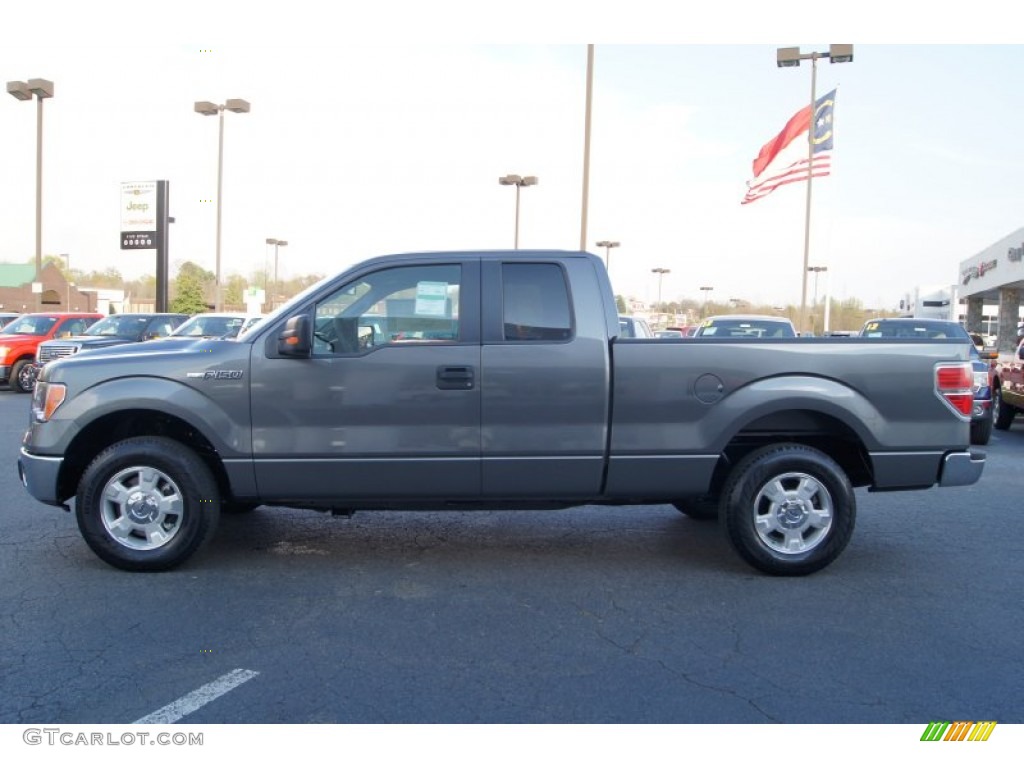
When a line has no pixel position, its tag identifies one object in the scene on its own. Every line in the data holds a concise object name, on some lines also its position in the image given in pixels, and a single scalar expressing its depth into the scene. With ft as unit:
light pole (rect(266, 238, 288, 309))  195.37
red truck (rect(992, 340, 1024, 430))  43.70
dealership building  112.78
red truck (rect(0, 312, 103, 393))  59.98
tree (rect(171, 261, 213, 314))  181.37
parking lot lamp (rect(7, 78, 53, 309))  102.53
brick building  253.24
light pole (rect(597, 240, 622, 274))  166.85
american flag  75.00
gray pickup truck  17.63
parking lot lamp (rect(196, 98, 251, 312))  99.55
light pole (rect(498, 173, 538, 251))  115.65
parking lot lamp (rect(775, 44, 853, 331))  78.79
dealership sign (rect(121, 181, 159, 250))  111.55
